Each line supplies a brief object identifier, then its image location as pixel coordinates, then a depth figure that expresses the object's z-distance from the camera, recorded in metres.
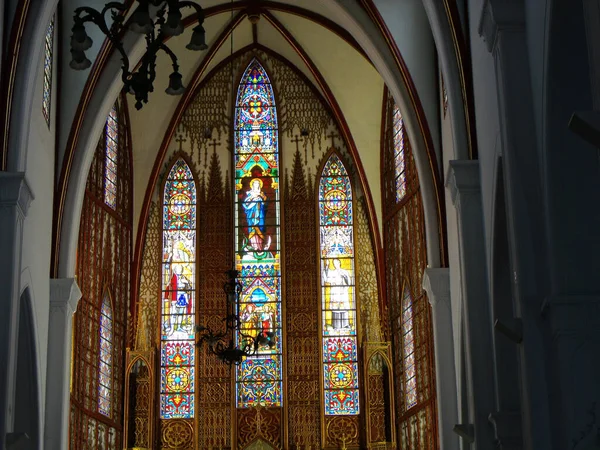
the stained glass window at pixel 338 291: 22.00
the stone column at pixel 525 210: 9.88
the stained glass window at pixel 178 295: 22.02
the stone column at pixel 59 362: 17.36
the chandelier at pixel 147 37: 11.01
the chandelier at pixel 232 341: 17.99
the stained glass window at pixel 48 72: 17.72
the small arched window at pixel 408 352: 20.59
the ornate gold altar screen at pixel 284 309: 21.62
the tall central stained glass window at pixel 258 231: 22.20
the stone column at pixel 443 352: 17.62
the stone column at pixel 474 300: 13.95
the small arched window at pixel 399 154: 21.81
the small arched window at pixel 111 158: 21.98
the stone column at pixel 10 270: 13.77
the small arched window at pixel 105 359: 20.75
